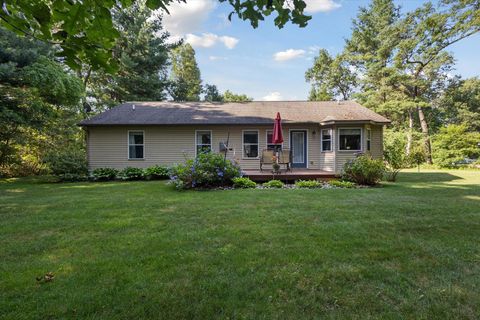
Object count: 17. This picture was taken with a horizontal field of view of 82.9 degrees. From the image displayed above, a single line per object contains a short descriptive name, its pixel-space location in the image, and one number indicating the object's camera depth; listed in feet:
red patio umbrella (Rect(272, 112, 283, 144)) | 31.68
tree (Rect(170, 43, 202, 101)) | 107.54
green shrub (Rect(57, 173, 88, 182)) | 35.50
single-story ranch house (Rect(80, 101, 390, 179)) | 39.86
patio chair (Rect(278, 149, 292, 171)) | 35.01
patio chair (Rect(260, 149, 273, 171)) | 36.70
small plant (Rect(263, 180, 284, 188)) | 27.85
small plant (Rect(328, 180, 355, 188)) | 27.43
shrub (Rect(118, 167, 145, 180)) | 36.14
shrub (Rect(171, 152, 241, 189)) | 25.98
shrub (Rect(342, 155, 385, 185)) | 28.30
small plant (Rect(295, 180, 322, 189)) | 27.48
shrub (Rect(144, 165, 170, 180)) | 36.42
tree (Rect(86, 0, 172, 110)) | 67.97
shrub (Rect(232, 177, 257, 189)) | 27.32
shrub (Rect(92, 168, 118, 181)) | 36.14
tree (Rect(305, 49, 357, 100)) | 96.68
